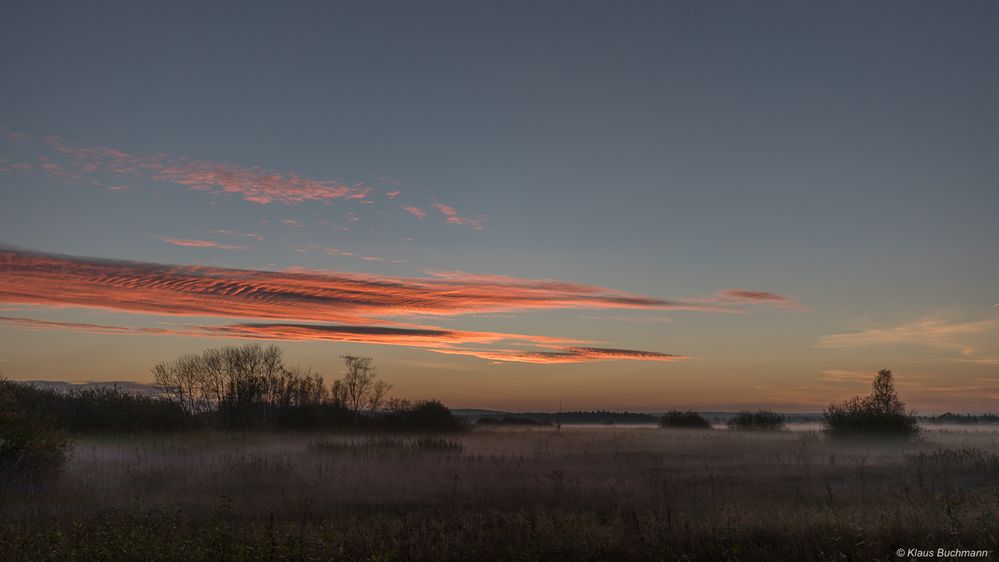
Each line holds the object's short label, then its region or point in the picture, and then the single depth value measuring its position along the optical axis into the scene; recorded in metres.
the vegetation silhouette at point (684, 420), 73.56
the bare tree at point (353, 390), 79.62
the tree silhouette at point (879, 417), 38.31
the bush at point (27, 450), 18.84
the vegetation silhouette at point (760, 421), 61.91
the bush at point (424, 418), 44.03
